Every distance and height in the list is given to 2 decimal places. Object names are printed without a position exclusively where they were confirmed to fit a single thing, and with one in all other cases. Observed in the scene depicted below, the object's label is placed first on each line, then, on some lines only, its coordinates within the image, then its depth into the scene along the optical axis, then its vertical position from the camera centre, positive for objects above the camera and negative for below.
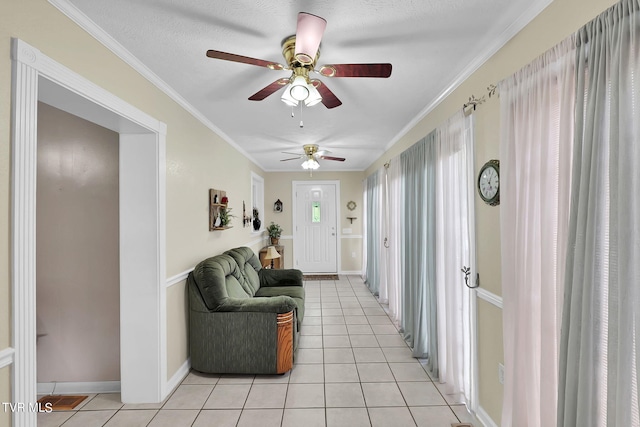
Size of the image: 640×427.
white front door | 7.00 -0.34
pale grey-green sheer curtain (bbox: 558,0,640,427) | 0.99 -0.08
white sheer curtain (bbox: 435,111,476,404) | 2.20 -0.26
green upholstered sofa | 2.69 -1.06
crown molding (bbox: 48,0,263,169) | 1.51 +1.05
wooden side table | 5.76 -0.92
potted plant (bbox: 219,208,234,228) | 3.67 -0.05
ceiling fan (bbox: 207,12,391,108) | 1.38 +0.82
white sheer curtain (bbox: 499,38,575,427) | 1.30 -0.04
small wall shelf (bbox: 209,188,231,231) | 3.41 +0.09
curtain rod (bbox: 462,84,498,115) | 1.88 +0.79
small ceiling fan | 4.32 +0.90
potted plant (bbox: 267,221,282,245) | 6.60 -0.43
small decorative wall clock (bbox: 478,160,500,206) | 1.85 +0.20
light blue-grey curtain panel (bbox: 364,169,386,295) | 4.95 -0.31
